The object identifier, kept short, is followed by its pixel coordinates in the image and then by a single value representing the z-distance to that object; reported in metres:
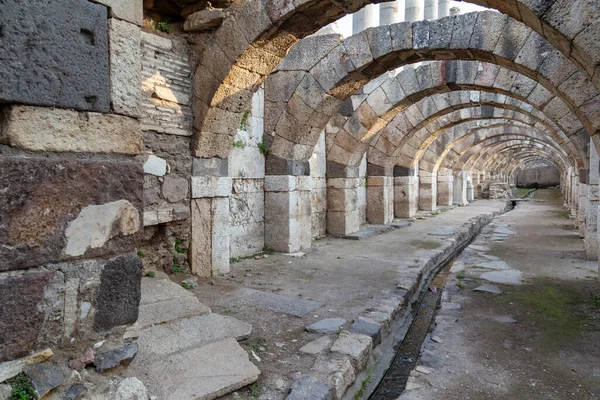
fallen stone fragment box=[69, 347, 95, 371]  1.65
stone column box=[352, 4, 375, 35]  10.97
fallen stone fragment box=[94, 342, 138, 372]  1.73
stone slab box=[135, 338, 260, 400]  2.00
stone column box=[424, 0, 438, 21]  13.69
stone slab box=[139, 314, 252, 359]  2.37
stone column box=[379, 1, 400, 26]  11.33
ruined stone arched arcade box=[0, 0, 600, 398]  1.53
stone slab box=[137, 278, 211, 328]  2.74
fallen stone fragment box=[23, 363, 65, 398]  1.50
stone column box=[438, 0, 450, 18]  13.16
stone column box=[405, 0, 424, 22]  12.40
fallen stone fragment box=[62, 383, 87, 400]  1.57
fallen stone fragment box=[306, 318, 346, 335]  3.10
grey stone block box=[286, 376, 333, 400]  2.17
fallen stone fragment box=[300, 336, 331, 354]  2.74
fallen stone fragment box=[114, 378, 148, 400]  1.72
